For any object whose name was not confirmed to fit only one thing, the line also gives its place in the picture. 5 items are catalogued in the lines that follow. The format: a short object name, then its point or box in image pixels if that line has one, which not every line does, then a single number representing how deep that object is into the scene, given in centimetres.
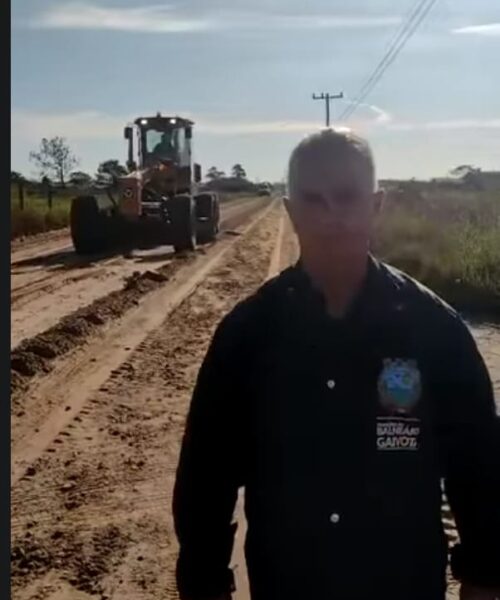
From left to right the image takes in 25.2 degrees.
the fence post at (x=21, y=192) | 2509
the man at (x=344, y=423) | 198
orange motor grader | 1791
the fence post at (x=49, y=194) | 2896
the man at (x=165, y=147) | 1975
